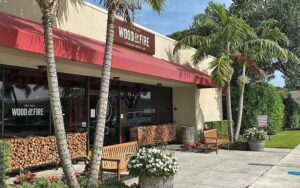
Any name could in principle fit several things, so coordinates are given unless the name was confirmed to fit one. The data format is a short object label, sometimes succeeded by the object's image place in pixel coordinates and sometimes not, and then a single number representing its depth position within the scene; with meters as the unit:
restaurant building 5.96
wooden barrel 11.52
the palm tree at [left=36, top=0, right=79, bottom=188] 4.13
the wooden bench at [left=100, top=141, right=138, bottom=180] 5.64
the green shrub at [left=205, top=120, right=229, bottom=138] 12.63
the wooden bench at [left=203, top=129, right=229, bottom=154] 10.06
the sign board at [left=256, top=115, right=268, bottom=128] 12.98
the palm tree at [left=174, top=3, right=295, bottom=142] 10.53
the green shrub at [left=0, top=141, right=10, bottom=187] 4.26
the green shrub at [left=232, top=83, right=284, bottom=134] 15.70
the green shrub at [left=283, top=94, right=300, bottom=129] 21.07
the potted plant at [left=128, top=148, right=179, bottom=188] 4.87
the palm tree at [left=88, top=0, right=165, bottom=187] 4.50
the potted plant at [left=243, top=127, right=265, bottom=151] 10.50
